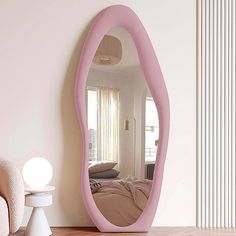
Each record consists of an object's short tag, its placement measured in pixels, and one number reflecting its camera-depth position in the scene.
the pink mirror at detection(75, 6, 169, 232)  2.16
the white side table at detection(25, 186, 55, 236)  1.92
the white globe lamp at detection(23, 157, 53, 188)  1.97
